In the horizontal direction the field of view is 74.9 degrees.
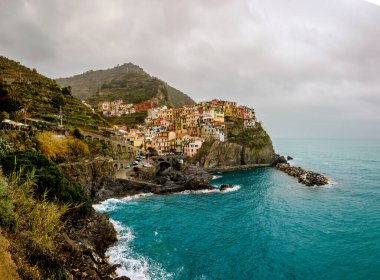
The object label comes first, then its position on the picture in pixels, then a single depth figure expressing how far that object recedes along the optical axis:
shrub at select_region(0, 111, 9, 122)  42.65
